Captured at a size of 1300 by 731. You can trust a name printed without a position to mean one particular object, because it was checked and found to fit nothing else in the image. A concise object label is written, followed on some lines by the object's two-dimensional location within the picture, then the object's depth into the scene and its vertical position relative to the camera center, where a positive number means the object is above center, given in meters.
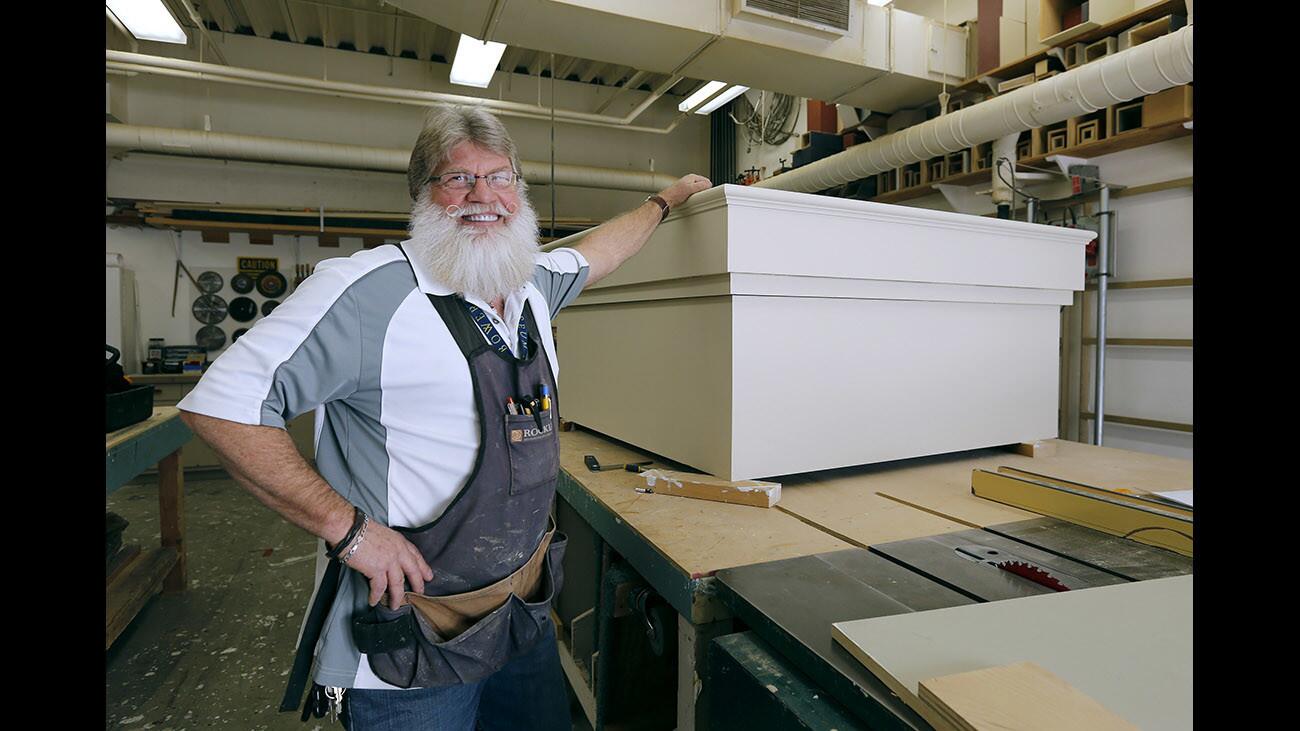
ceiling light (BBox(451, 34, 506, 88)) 4.48 +2.14
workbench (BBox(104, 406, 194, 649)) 2.62 -0.89
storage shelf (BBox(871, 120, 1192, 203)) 2.97 +1.06
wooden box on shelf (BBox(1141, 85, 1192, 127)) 2.82 +1.13
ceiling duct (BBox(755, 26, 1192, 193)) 2.47 +1.18
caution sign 6.73 +0.92
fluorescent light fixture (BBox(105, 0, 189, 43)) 3.87 +2.07
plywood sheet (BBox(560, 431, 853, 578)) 1.18 -0.36
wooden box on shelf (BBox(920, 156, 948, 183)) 4.19 +1.23
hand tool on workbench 1.81 -0.31
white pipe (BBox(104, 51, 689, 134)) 4.92 +2.21
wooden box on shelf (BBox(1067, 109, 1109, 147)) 3.23 +1.16
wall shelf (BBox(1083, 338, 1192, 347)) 3.04 +0.07
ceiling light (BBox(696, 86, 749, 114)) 5.34 +2.18
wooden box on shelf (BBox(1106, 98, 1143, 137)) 3.12 +1.16
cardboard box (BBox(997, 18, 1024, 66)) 3.62 +1.79
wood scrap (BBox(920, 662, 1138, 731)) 0.59 -0.33
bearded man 1.04 -0.17
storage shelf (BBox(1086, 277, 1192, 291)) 3.04 +0.36
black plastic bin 2.71 -0.24
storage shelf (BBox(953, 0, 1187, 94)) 2.86 +1.58
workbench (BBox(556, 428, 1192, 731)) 0.85 -0.36
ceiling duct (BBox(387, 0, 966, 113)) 2.97 +1.59
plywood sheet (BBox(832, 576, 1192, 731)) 0.67 -0.35
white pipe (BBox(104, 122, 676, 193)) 5.41 +1.80
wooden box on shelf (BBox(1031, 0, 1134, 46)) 3.09 +1.71
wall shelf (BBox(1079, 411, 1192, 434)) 3.09 -0.33
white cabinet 1.55 +0.06
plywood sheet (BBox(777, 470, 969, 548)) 1.31 -0.35
